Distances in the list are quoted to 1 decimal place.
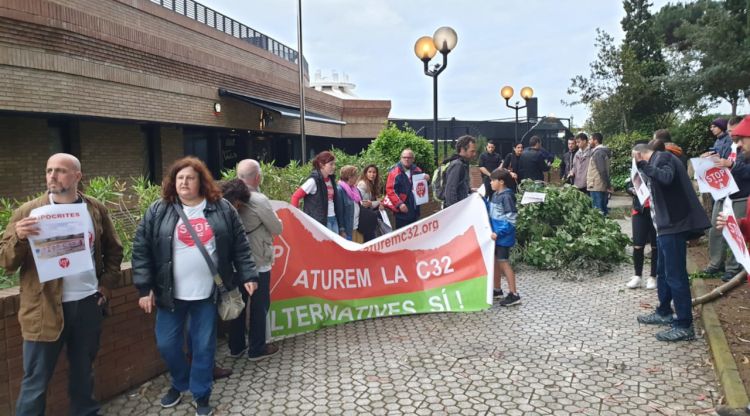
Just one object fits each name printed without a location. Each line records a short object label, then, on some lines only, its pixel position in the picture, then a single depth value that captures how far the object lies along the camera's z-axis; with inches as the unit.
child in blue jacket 259.3
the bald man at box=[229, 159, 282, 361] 187.9
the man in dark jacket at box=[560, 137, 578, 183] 496.3
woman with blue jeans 150.6
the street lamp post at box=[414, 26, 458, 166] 449.7
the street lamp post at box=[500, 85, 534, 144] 745.6
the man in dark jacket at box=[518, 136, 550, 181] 452.8
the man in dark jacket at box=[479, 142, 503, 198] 484.7
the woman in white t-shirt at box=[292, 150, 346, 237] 262.7
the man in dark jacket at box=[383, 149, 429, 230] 332.8
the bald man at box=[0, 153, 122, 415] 129.3
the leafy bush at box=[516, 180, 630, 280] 330.6
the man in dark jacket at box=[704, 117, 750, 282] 257.6
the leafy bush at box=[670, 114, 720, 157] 909.2
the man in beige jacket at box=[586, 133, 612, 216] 402.0
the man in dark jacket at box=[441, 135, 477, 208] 305.1
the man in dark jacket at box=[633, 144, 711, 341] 203.0
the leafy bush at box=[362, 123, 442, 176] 564.7
